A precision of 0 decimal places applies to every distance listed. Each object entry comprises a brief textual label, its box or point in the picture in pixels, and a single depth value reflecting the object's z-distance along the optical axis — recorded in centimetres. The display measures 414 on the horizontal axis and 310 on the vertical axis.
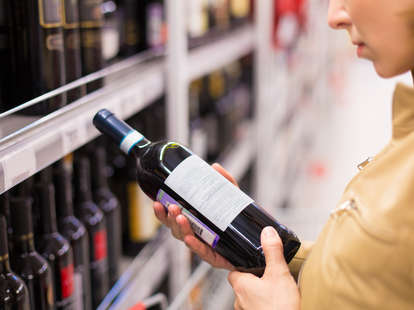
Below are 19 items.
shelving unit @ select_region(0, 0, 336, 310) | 96
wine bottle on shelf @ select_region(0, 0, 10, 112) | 105
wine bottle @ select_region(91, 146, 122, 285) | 143
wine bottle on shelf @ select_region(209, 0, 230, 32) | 230
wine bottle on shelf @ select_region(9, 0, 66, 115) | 102
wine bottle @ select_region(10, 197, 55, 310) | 101
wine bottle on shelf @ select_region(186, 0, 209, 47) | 194
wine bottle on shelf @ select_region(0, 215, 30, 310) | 94
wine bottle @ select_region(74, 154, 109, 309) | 134
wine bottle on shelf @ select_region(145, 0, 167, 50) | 167
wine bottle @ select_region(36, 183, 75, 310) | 112
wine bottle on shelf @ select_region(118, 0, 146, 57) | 172
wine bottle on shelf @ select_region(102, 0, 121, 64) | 148
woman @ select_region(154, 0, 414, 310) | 73
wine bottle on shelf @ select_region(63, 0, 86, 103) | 113
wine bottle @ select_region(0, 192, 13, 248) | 109
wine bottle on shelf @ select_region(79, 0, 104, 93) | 123
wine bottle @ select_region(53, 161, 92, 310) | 122
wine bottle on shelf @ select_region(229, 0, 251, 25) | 261
